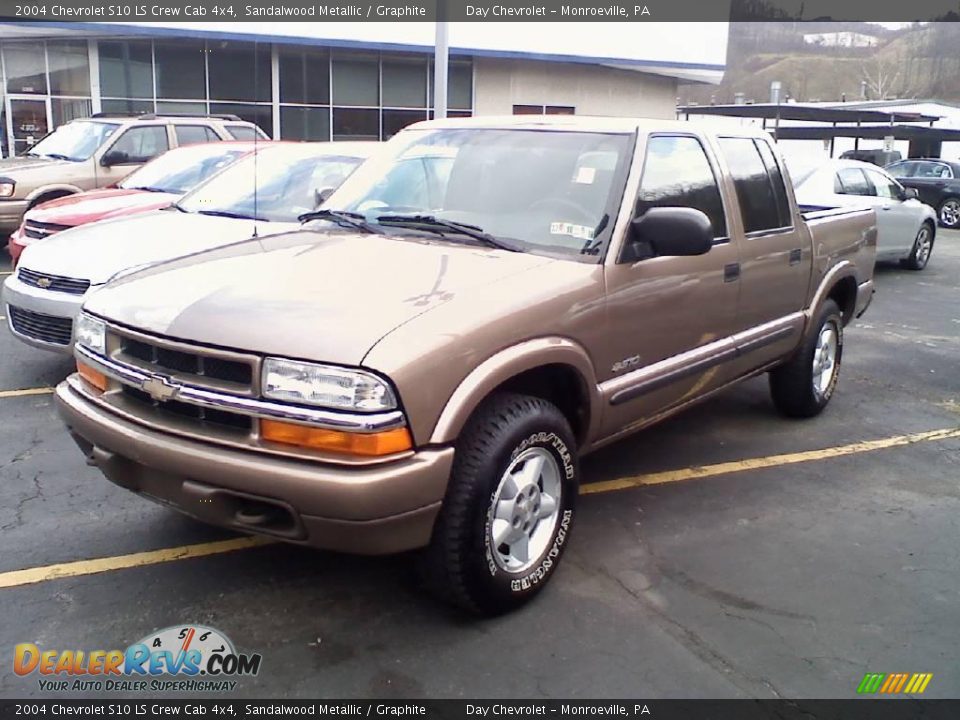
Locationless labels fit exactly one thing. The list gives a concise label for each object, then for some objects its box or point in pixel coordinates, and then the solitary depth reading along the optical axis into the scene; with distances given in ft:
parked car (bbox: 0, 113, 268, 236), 35.61
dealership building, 68.95
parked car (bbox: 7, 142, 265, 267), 25.31
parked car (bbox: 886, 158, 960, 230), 70.74
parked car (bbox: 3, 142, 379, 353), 19.48
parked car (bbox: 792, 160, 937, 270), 42.93
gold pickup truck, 9.78
